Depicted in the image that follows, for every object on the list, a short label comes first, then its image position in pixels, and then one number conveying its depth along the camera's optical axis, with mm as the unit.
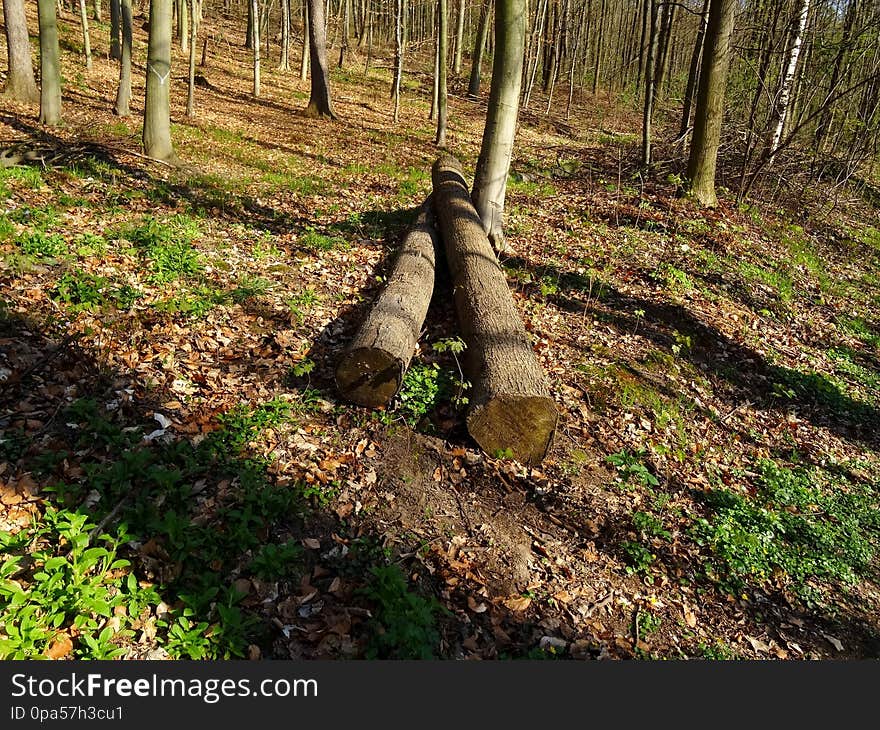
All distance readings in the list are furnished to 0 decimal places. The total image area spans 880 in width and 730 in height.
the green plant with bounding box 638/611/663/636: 3875
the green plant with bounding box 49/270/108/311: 5594
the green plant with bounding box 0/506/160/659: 2861
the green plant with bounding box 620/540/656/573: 4355
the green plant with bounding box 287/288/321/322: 6457
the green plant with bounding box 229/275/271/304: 6513
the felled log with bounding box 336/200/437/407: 5066
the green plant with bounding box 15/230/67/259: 6184
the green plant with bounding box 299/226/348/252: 8570
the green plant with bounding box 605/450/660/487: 5168
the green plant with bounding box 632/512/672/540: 4660
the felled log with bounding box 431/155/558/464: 4824
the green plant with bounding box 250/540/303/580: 3545
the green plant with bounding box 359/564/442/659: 3252
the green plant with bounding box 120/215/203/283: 6695
